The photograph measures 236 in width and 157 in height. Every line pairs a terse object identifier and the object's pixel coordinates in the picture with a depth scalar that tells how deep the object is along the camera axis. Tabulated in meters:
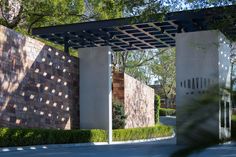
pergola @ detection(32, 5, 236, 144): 15.99
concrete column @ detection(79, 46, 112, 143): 19.58
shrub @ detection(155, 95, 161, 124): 31.48
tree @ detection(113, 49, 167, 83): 41.83
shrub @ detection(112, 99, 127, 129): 22.21
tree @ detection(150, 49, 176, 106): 48.25
